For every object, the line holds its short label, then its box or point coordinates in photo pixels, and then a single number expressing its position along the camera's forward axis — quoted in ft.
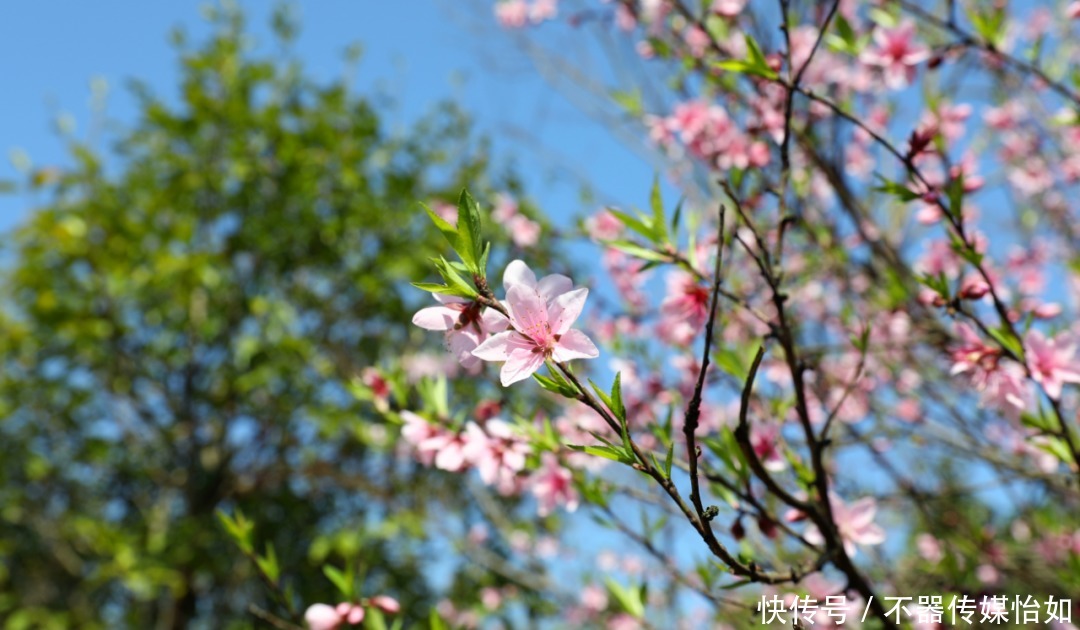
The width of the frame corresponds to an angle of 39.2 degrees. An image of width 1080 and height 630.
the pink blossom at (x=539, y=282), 1.34
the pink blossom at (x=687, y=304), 1.79
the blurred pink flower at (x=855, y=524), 1.82
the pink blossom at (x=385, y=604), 1.80
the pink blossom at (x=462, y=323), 1.36
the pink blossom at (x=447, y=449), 1.88
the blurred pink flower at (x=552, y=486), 2.03
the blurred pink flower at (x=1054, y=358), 1.74
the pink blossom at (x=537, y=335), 1.32
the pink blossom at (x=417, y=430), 1.90
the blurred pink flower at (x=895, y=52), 2.23
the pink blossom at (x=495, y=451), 1.86
